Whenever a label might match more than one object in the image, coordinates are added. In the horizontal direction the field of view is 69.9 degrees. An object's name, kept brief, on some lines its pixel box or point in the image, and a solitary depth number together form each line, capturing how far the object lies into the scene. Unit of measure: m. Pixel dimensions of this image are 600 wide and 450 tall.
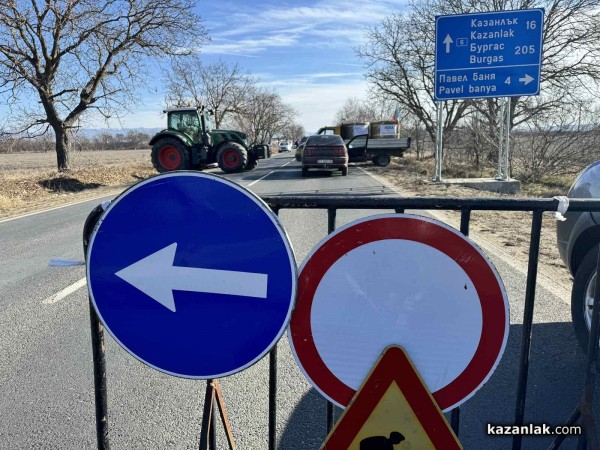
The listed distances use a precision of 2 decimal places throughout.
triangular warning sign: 1.56
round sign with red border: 1.56
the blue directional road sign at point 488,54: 11.67
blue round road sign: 1.53
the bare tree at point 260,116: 53.78
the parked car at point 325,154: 18.23
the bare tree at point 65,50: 17.12
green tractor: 17.19
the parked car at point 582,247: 2.87
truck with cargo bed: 25.69
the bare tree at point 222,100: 45.62
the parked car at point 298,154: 30.98
